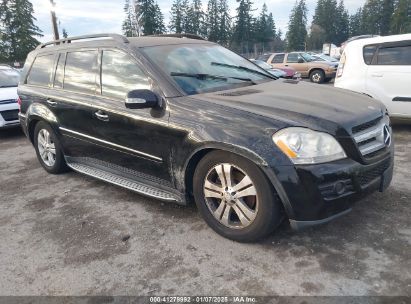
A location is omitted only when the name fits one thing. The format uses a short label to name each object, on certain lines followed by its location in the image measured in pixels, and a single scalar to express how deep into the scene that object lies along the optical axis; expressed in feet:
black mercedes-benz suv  9.32
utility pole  67.93
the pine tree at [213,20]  267.39
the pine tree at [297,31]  277.74
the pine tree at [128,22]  233.55
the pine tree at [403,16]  251.19
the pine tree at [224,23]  267.18
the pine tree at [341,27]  314.96
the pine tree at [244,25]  254.06
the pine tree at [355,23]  314.02
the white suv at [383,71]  21.40
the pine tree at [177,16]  259.19
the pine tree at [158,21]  214.07
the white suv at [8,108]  26.25
